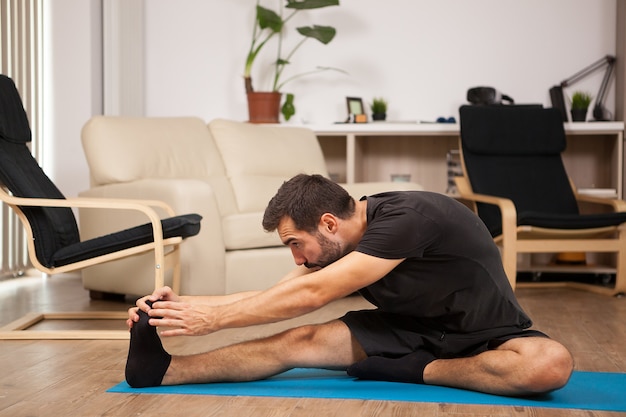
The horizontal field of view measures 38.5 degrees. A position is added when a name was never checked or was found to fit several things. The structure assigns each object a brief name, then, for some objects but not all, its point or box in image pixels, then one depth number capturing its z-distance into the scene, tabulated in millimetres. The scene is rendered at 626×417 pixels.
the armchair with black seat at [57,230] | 3355
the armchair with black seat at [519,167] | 4887
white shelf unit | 5379
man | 2178
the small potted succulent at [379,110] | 5730
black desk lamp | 5594
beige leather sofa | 4004
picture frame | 5625
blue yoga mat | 2268
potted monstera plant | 5527
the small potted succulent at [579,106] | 5453
